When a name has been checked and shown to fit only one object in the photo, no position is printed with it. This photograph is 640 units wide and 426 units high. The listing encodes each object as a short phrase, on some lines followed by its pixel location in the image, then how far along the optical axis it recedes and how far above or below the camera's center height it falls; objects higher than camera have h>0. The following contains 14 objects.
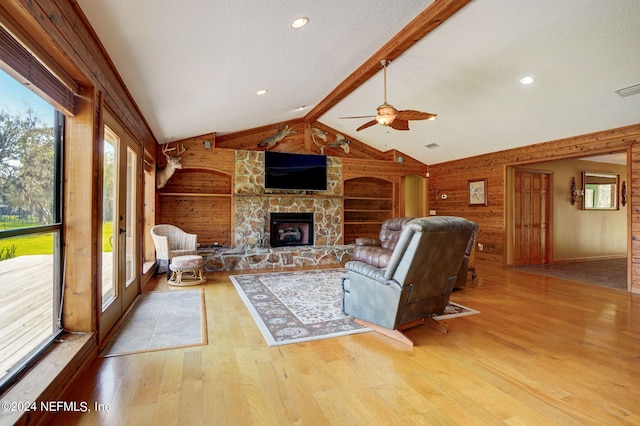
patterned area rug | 3.12 -1.18
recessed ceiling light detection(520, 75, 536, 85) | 4.40 +1.89
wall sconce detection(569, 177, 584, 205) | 7.91 +0.48
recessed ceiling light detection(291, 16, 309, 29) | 2.84 +1.77
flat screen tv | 7.32 +1.00
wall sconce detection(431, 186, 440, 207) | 8.70 +0.54
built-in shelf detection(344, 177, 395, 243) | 8.77 +0.21
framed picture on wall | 7.34 +0.48
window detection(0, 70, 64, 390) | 1.74 -0.07
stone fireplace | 7.13 +0.14
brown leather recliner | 4.80 -0.61
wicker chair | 5.27 -0.52
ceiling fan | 4.01 +1.28
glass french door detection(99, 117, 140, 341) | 3.11 -0.17
